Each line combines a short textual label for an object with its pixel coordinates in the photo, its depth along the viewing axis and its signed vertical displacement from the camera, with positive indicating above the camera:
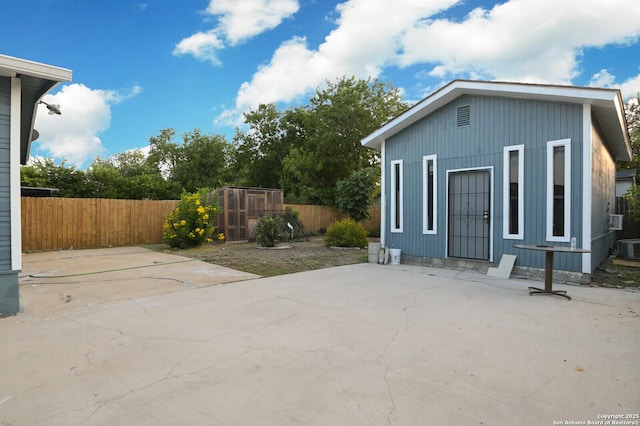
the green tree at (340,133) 22.56 +5.16
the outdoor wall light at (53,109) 5.50 +1.67
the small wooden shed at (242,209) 14.24 -0.02
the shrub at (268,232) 12.83 -0.90
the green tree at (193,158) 27.70 +4.34
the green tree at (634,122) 18.92 +5.29
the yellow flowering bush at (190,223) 11.98 -0.51
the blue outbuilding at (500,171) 6.12 +0.79
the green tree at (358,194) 16.52 +0.71
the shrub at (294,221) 15.95 -0.60
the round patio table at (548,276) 4.96 -1.07
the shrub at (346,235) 12.56 -1.03
